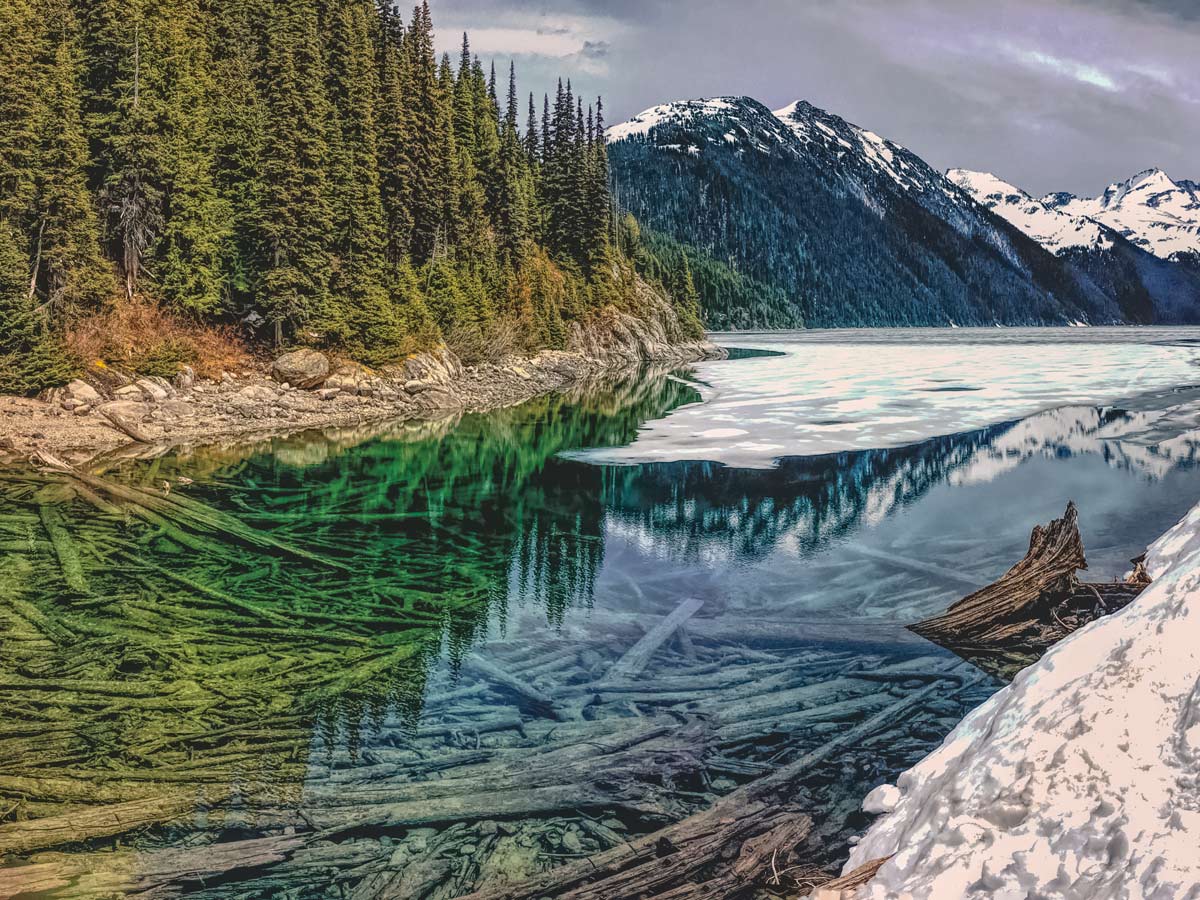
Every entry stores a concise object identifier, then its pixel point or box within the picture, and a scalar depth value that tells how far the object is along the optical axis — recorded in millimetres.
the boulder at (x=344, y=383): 36281
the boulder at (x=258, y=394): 32562
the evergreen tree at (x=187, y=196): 33125
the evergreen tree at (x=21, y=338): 25188
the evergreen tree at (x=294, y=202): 35312
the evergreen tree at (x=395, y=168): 44250
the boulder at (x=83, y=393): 26766
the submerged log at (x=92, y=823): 6340
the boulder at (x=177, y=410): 28828
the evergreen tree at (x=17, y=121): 27203
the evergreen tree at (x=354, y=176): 38062
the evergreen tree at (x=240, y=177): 35656
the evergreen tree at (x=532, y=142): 78312
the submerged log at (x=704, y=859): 5906
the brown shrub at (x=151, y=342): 28703
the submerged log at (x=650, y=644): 9906
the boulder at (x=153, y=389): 28922
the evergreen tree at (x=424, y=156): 46312
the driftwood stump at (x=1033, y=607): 10211
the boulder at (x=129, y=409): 27008
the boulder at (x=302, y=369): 35094
